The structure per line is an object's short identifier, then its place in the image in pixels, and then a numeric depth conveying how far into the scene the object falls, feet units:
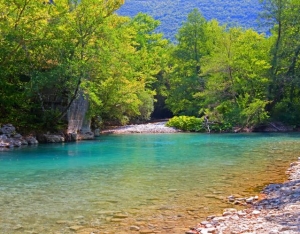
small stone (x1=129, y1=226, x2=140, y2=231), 20.19
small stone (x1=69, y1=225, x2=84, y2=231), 20.04
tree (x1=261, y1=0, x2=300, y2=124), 112.06
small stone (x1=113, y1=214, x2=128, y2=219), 22.41
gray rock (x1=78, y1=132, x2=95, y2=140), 84.87
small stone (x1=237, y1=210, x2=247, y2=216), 21.91
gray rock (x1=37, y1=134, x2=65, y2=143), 75.76
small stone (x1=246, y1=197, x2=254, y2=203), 25.35
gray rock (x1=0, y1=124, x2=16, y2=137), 69.10
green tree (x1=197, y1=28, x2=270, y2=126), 109.60
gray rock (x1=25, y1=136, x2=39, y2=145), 71.74
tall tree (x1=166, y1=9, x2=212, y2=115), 140.26
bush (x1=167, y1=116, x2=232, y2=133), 110.95
